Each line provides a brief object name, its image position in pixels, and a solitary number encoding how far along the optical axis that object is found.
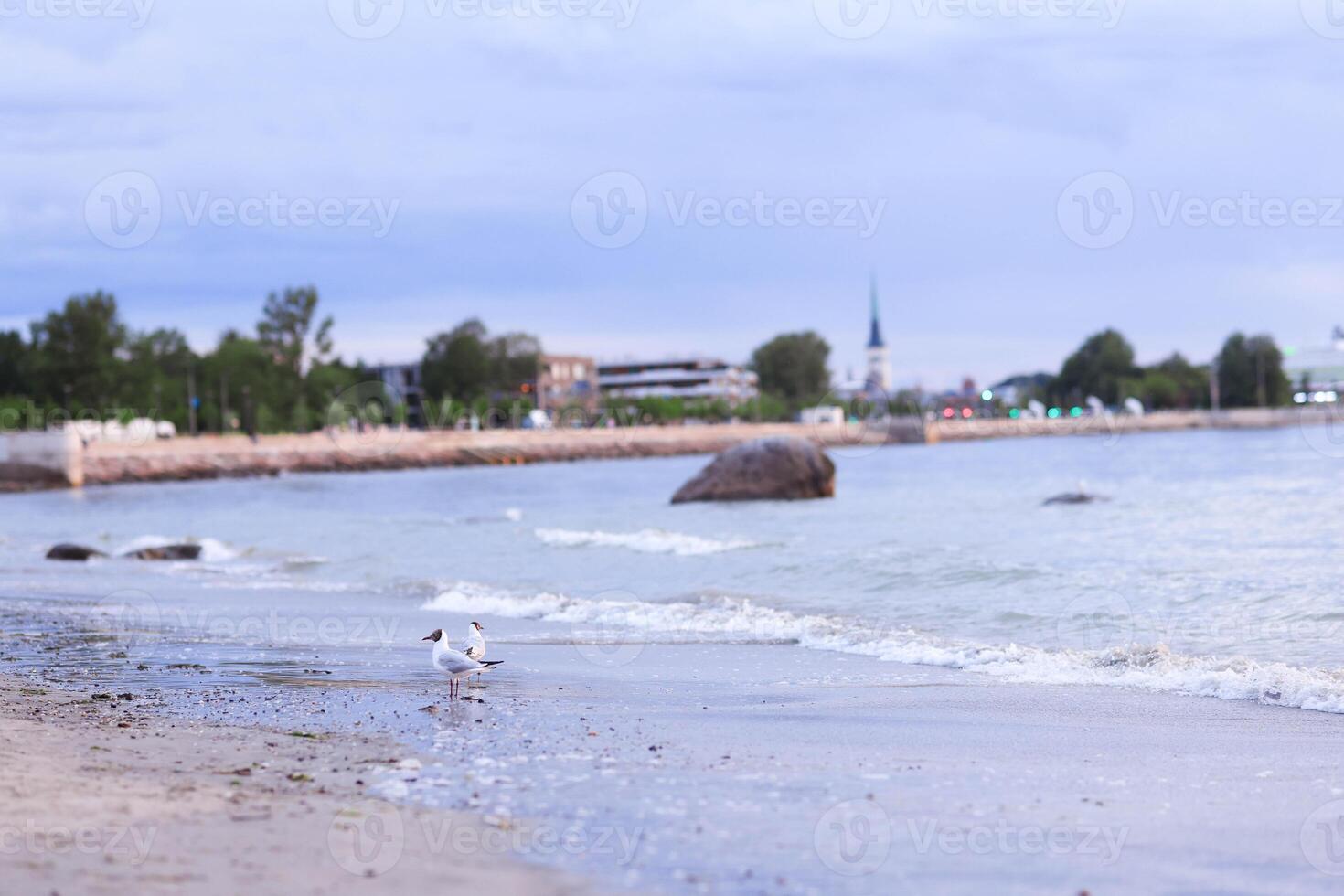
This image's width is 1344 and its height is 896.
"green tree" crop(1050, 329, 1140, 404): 197.50
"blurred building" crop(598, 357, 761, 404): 193.62
